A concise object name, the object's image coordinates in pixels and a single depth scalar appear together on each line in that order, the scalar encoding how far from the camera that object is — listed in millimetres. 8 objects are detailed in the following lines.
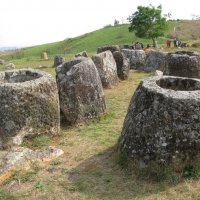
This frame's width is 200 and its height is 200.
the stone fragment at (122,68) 14471
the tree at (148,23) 35229
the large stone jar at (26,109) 7069
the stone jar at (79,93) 8465
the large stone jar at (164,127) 5498
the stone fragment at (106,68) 12651
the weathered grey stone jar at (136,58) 17908
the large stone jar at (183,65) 11608
